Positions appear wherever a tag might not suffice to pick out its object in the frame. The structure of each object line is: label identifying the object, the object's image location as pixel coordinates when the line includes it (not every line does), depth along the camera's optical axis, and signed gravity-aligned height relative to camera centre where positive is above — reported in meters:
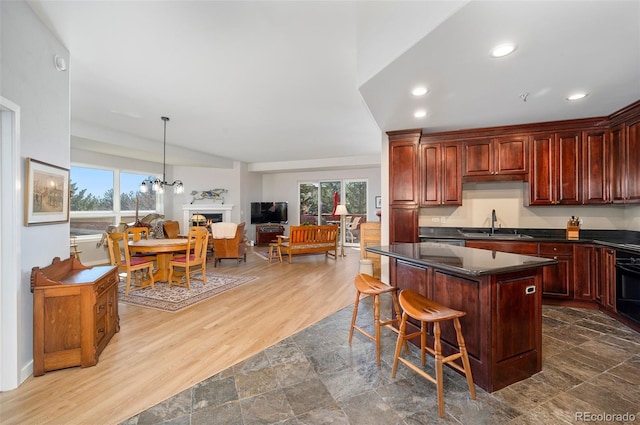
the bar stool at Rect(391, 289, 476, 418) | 1.74 -0.74
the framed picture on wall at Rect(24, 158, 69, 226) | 2.12 +0.18
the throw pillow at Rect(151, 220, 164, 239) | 6.39 -0.38
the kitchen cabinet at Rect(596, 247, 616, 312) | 3.13 -0.74
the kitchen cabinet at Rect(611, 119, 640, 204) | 3.18 +0.61
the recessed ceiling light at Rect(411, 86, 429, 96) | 2.62 +1.19
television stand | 9.53 -0.62
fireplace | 8.88 +0.12
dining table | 4.36 -0.53
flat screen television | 9.66 +0.10
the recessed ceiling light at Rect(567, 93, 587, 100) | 2.82 +1.22
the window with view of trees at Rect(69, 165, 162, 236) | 6.34 +0.41
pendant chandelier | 4.95 +0.56
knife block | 3.65 -0.23
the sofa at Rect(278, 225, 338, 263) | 6.78 -0.64
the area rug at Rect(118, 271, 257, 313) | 3.77 -1.19
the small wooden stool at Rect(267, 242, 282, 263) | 6.91 -0.95
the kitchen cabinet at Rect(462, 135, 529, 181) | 3.87 +0.79
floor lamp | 7.77 +0.10
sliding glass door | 9.27 +0.50
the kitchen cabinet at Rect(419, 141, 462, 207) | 4.12 +0.61
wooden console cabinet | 2.15 -0.83
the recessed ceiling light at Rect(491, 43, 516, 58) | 1.93 +1.16
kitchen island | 1.90 -0.68
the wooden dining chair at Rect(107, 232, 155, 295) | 4.11 -0.72
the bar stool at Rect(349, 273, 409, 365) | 2.33 -0.65
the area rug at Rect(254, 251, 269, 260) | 7.44 -1.11
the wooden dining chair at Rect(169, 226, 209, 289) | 4.50 -0.72
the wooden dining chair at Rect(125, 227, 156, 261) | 4.87 -0.40
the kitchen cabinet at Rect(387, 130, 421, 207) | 4.17 +0.72
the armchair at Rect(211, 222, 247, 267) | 6.21 -0.58
